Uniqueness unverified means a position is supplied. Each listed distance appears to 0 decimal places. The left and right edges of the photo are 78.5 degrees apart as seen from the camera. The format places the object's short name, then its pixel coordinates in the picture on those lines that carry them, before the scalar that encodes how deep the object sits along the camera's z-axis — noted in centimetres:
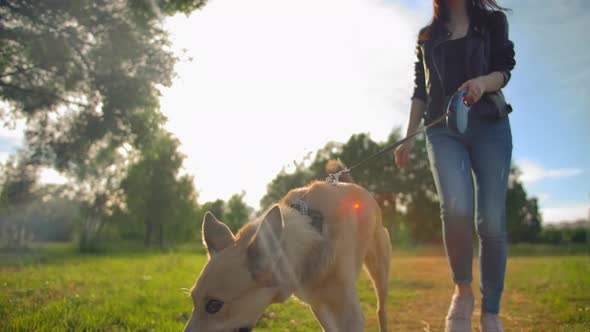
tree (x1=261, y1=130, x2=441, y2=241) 3525
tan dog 210
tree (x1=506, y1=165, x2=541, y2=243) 3195
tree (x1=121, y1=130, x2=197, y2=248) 2852
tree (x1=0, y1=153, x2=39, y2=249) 852
